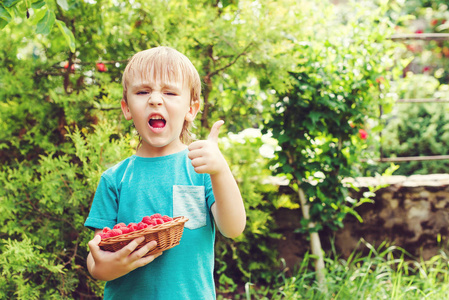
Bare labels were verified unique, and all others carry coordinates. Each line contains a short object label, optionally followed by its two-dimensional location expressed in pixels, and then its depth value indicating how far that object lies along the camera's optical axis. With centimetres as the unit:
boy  133
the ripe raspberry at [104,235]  123
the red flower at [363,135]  312
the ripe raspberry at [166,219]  125
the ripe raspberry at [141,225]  120
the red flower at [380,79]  298
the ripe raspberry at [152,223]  121
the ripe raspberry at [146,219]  124
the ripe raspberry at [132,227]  121
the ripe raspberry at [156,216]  125
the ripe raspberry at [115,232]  120
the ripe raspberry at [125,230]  122
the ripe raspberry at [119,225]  128
